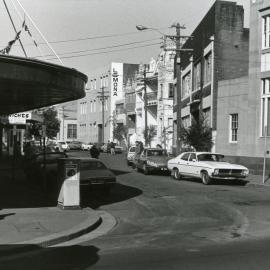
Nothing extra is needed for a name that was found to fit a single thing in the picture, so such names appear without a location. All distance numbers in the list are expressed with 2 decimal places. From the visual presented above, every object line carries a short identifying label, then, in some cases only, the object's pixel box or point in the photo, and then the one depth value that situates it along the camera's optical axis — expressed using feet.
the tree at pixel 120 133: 251.52
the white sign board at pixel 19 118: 112.16
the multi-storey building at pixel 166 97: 195.21
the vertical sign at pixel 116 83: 283.79
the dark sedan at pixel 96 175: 59.00
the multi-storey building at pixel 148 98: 216.95
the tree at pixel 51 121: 246.06
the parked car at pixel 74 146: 251.05
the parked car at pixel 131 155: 119.37
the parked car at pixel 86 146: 250.47
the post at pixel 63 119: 352.36
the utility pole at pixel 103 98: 275.32
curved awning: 39.24
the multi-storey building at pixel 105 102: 277.85
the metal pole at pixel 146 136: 184.71
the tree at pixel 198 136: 105.91
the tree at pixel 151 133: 198.90
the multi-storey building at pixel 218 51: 119.34
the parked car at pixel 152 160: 92.99
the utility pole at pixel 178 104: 112.88
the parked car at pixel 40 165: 71.87
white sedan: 75.20
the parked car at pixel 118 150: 211.61
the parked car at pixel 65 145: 232.98
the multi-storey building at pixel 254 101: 96.78
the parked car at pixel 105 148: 217.89
